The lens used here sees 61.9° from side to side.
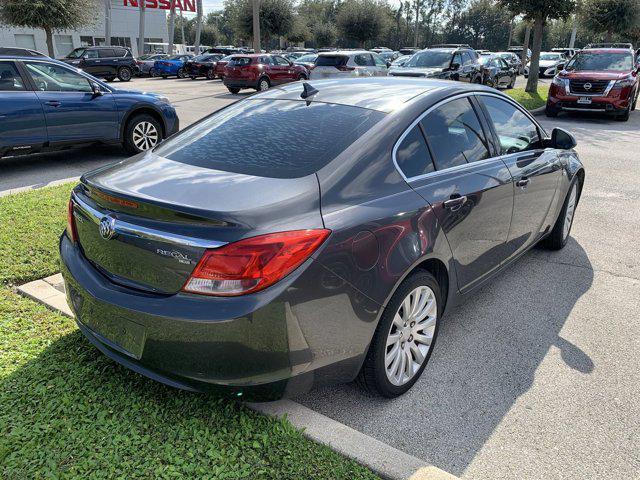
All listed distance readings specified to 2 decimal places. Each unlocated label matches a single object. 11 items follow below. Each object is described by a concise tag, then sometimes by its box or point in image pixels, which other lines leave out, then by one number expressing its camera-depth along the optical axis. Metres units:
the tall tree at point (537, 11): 17.09
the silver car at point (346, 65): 17.69
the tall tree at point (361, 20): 50.47
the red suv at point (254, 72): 20.52
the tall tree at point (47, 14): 25.03
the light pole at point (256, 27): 23.22
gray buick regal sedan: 2.20
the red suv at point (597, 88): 13.40
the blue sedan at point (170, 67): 32.62
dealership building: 43.19
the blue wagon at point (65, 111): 7.09
